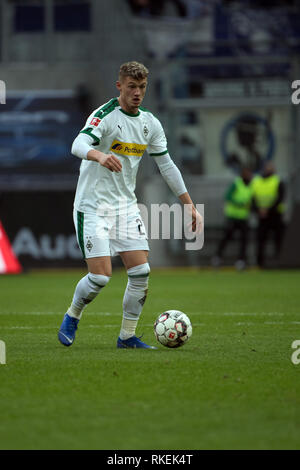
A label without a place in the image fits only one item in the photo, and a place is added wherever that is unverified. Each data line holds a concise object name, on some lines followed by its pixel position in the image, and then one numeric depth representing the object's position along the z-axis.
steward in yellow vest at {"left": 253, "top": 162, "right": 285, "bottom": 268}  36.19
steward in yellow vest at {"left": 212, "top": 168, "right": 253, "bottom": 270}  36.25
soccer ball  13.53
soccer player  13.39
